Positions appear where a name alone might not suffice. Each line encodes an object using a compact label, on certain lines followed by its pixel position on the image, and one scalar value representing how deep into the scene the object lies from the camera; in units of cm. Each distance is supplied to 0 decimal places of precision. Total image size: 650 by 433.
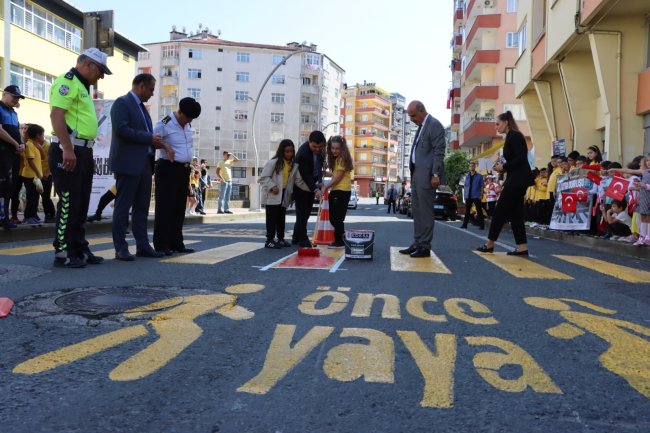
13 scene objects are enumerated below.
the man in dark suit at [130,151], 620
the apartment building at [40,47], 2831
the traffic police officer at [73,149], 544
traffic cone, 880
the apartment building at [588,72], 1499
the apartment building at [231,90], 8475
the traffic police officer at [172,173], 696
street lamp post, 2710
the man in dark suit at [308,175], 848
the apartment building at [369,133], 12419
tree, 4925
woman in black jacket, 792
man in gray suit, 739
